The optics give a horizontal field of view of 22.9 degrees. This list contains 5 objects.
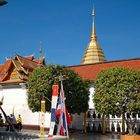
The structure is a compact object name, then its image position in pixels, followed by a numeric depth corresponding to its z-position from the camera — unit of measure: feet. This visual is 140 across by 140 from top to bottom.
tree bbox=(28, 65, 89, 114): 117.70
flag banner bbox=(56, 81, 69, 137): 78.28
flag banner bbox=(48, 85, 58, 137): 72.38
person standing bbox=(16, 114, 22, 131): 121.19
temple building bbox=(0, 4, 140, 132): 150.91
